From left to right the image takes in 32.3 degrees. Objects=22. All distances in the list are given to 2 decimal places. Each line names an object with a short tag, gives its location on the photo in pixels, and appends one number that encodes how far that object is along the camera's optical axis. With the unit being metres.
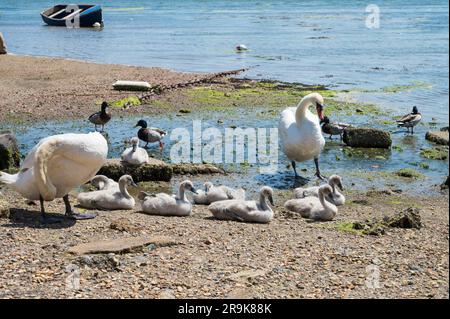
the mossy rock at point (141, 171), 13.71
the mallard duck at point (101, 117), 18.50
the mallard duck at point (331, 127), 17.48
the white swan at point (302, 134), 14.52
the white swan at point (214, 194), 12.17
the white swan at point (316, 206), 11.18
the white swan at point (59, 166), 9.88
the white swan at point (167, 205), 11.17
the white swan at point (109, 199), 11.46
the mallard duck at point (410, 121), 18.52
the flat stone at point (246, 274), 7.81
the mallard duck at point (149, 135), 16.44
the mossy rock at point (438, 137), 17.33
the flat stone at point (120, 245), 8.38
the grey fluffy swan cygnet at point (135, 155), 13.66
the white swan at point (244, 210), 10.83
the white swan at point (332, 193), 12.14
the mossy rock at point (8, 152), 14.26
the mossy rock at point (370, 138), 16.84
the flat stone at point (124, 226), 9.62
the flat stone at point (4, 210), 10.00
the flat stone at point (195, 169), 14.50
